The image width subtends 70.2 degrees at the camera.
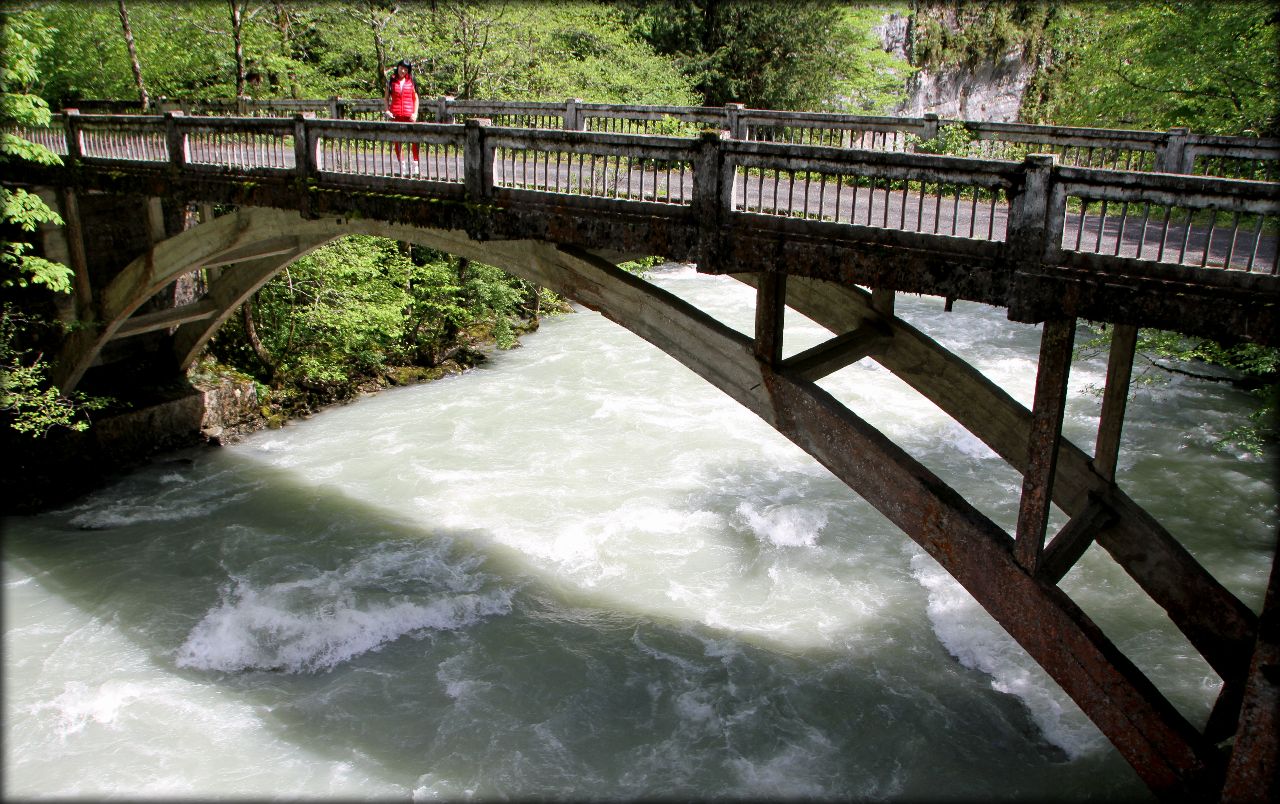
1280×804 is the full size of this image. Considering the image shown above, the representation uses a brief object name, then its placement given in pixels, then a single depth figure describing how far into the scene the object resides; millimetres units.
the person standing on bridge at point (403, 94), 11172
